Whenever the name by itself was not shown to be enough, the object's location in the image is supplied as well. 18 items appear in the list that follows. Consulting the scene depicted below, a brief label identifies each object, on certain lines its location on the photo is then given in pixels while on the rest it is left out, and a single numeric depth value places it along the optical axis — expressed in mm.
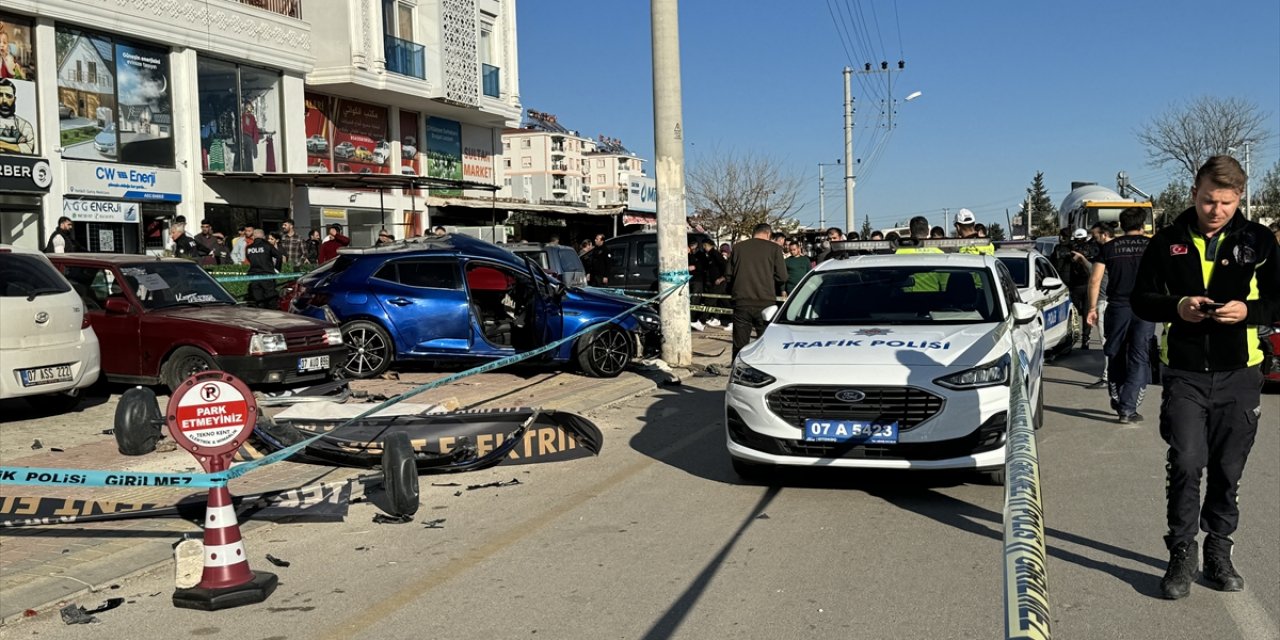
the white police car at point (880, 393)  6859
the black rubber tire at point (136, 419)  7992
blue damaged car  13180
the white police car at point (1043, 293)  14352
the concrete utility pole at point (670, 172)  14297
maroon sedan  11547
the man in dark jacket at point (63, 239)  15461
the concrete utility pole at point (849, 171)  36188
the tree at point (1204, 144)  58594
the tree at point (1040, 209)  87125
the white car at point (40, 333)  10078
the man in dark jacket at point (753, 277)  13156
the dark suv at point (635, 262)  21453
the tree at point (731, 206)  57594
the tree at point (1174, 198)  60506
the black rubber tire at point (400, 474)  6492
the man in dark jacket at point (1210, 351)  4941
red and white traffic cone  5117
